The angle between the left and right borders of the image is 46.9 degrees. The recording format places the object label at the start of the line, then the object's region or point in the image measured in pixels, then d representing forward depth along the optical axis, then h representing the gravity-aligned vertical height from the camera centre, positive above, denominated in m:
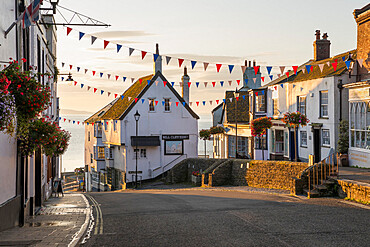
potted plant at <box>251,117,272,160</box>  30.67 +0.37
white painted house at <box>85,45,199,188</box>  44.06 -0.02
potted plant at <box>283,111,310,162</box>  27.69 +0.73
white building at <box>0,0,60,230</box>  12.04 -1.09
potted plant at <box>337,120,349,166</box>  25.23 -1.07
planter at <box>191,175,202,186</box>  34.22 -4.02
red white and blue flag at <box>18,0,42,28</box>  12.10 +3.33
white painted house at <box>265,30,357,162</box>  27.52 +1.90
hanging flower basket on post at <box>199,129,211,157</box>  44.81 -0.43
